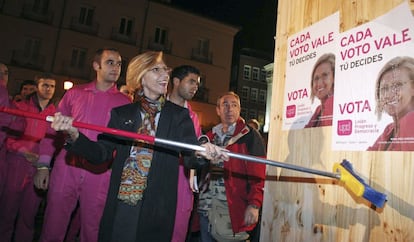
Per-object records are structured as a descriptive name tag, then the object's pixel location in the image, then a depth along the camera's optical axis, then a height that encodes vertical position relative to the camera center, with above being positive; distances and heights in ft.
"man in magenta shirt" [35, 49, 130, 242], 10.65 -1.03
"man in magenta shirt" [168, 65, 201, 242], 10.62 +1.05
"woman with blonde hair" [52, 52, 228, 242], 8.05 -0.17
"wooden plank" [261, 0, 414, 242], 6.79 -0.22
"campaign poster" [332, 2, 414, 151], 6.78 +1.99
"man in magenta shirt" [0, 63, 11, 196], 12.71 +0.78
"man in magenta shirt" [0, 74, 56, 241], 14.96 -1.52
